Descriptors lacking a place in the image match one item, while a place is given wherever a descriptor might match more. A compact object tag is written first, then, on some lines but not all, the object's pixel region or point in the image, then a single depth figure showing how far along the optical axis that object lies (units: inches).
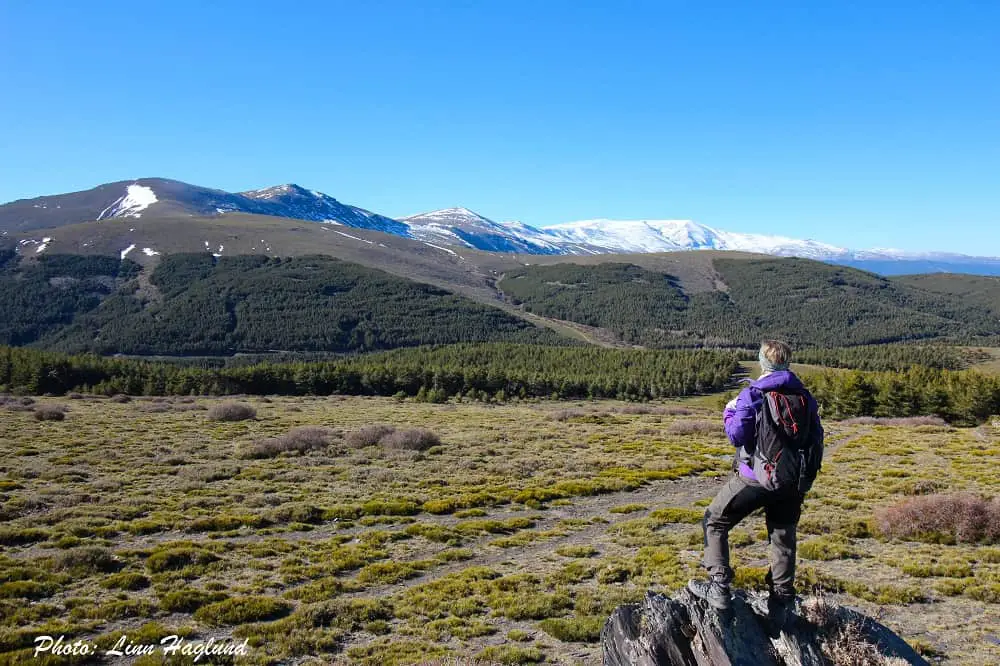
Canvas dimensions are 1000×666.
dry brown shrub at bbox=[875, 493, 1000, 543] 645.3
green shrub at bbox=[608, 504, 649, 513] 907.4
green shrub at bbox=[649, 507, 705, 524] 820.0
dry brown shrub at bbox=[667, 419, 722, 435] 2055.9
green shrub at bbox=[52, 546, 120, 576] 607.5
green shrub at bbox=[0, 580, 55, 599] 526.7
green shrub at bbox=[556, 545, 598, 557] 676.7
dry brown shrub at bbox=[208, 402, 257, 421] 2156.7
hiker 280.4
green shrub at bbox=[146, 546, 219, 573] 628.4
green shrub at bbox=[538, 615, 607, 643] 446.0
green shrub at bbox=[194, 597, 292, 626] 490.9
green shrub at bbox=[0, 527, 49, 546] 709.3
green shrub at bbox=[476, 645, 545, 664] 408.3
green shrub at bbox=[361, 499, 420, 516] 911.0
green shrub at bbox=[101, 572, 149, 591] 567.8
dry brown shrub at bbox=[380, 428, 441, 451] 1541.6
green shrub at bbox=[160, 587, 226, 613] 515.2
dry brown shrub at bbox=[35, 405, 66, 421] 1943.5
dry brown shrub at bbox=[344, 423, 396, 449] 1569.9
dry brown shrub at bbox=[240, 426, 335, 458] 1406.3
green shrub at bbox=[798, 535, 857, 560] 616.4
